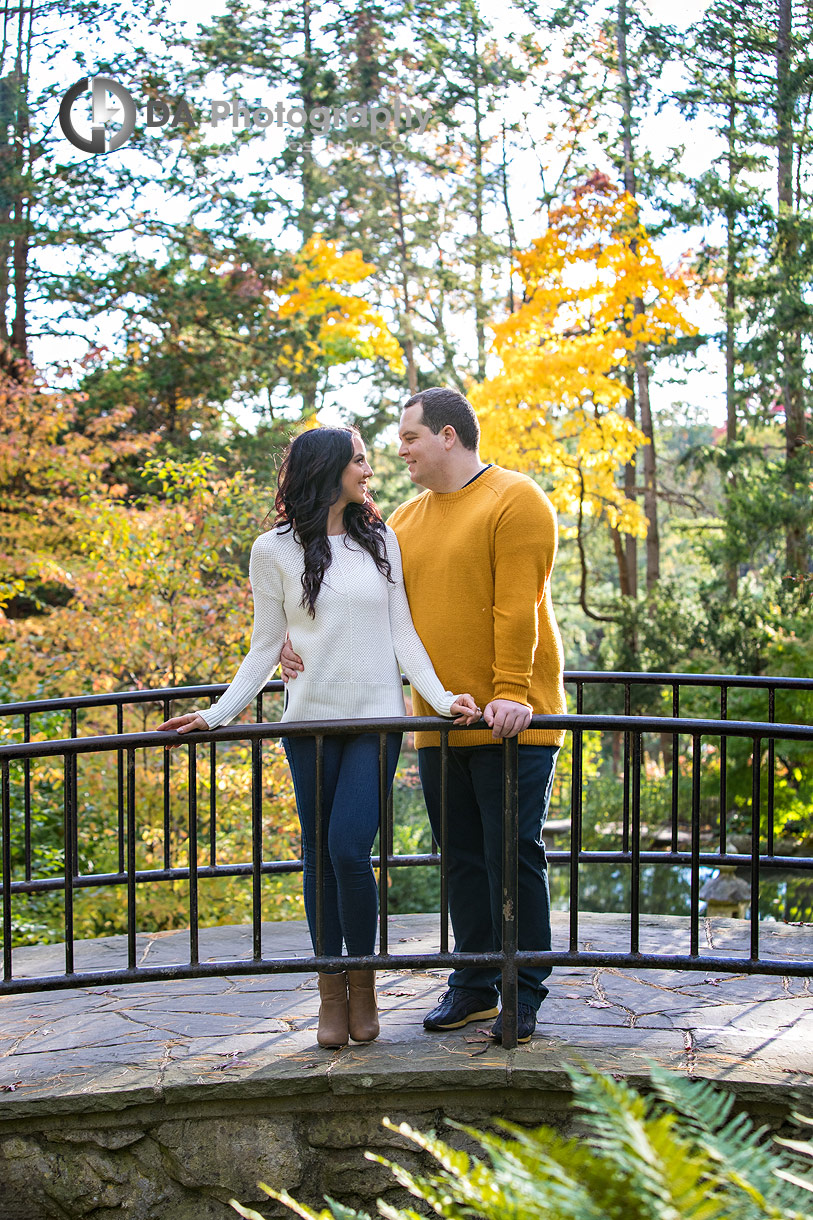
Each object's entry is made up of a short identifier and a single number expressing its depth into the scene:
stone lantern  8.63
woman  3.08
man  3.06
